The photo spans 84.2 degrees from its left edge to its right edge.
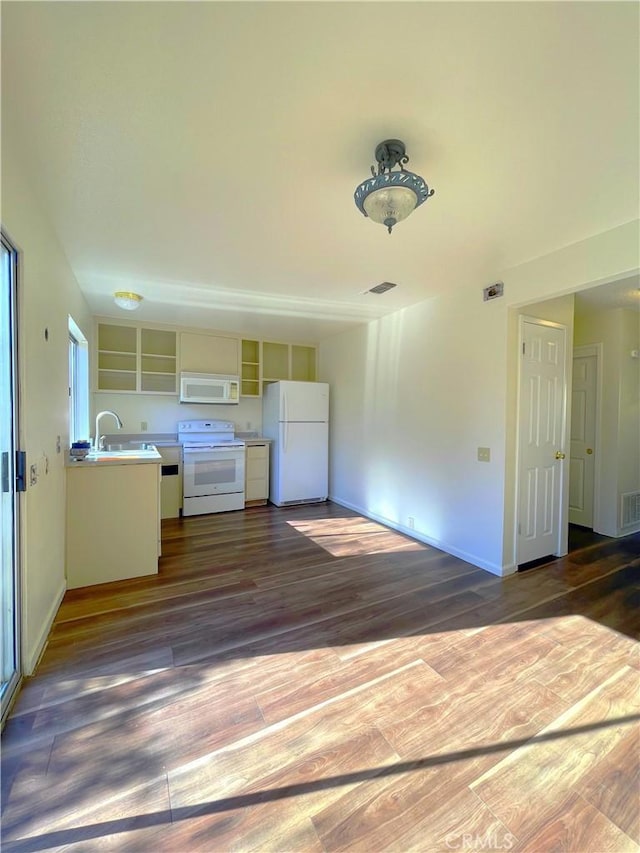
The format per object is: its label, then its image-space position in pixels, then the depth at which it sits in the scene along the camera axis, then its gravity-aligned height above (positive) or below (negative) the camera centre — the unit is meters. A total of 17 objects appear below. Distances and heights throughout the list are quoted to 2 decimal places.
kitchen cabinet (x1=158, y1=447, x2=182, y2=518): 4.36 -0.83
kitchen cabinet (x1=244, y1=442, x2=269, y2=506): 5.04 -0.82
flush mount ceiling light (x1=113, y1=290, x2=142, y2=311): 3.35 +1.11
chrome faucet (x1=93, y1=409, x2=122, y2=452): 3.54 -0.28
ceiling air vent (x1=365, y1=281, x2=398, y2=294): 3.14 +1.20
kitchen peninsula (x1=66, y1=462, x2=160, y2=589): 2.62 -0.82
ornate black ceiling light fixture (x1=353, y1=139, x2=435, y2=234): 1.45 +0.96
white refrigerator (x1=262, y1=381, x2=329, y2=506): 4.91 -0.32
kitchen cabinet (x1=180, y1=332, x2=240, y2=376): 4.82 +0.89
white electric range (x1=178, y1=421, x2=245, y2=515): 4.43 -0.68
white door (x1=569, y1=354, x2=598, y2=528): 4.06 -0.21
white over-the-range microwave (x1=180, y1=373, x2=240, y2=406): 4.75 +0.40
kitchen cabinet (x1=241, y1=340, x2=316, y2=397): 5.34 +0.85
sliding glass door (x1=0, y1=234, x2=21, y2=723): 1.58 -0.29
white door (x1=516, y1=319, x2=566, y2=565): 2.96 -0.15
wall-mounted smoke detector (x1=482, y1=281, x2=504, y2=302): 2.83 +1.05
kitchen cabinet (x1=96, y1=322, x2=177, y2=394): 4.46 +0.75
